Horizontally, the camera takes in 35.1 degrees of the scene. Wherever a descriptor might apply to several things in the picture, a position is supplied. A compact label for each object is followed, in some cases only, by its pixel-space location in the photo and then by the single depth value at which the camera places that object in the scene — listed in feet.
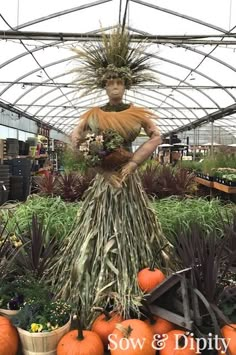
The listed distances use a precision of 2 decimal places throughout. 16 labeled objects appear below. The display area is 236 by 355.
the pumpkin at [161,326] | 4.45
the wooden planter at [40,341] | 4.19
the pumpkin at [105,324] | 4.50
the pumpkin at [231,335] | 4.06
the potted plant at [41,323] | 4.21
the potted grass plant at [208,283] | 4.13
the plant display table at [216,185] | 17.29
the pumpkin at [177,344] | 4.01
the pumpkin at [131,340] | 4.07
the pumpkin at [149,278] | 4.79
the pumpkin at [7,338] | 4.19
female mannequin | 4.99
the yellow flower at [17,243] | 6.65
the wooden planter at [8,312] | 4.63
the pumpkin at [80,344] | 4.06
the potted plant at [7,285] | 4.77
